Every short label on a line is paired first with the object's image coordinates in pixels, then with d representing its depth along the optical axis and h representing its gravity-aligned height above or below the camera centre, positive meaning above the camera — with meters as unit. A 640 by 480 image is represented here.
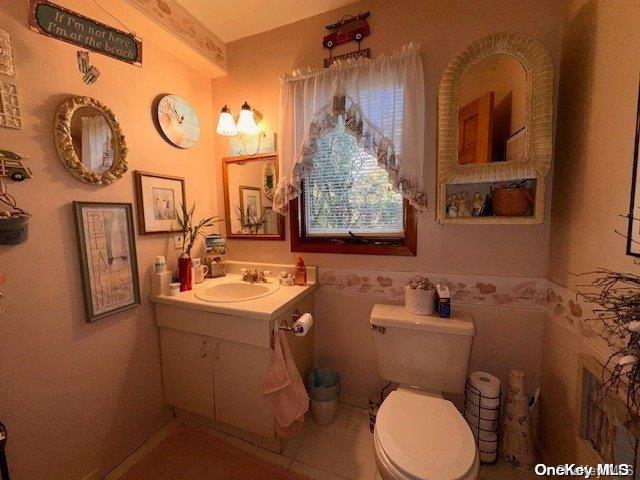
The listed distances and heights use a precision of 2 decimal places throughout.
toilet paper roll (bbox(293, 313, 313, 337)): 1.34 -0.56
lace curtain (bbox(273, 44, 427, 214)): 1.42 +0.62
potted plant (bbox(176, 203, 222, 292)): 1.66 -0.12
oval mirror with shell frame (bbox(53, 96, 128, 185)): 1.16 +0.38
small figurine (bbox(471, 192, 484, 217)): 1.35 +0.05
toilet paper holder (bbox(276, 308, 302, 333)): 1.34 -0.58
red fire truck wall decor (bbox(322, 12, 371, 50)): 1.54 +1.14
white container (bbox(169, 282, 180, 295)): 1.58 -0.42
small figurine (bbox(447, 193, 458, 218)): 1.37 +0.05
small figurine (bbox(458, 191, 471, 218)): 1.36 +0.05
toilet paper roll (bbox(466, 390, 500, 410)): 1.35 -0.99
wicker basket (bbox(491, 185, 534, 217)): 1.24 +0.06
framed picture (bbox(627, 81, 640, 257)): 0.81 +0.01
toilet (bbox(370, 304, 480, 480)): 0.93 -0.88
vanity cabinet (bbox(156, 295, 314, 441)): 1.37 -0.84
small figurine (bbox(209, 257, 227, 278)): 1.92 -0.36
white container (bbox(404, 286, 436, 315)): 1.43 -0.48
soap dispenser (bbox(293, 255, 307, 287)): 1.74 -0.37
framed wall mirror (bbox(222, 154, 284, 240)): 1.88 +0.17
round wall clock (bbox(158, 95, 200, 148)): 1.63 +0.66
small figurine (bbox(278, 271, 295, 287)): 1.74 -0.41
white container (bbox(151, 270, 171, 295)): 1.57 -0.38
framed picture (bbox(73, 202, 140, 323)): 1.27 -0.19
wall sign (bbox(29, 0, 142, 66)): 1.08 +0.87
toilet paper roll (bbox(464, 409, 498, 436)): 1.37 -1.11
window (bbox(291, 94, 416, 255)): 1.64 +0.07
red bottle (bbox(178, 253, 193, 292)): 1.66 -0.33
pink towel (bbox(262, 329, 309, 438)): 1.32 -0.90
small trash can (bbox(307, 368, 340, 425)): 1.66 -1.18
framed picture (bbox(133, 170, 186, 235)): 1.52 +0.13
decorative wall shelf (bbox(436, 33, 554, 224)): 1.13 +0.42
